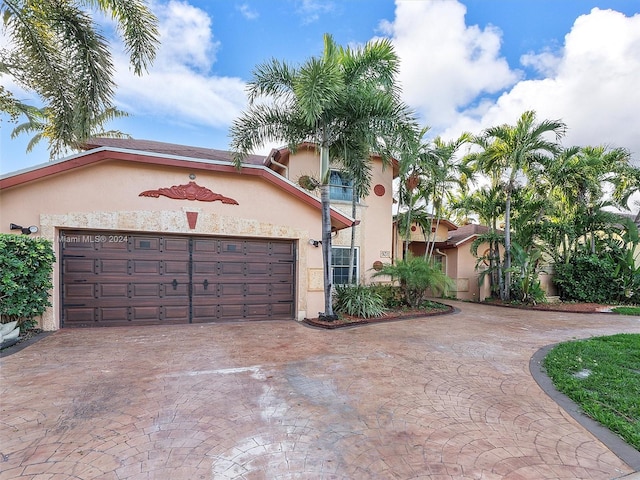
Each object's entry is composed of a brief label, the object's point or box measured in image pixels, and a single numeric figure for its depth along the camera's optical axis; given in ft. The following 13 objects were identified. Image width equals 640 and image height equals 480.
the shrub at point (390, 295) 37.37
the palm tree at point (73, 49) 21.83
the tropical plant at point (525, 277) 43.19
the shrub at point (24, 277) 19.92
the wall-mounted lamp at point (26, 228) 23.29
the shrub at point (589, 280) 45.03
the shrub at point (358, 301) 32.07
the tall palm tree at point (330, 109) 26.55
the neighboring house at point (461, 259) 52.03
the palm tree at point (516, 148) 39.27
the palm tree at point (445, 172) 40.40
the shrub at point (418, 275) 35.50
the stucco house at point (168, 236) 24.59
